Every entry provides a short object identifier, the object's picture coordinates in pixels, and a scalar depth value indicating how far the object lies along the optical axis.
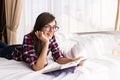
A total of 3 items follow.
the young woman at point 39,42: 1.86
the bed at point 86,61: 1.76
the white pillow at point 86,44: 2.23
